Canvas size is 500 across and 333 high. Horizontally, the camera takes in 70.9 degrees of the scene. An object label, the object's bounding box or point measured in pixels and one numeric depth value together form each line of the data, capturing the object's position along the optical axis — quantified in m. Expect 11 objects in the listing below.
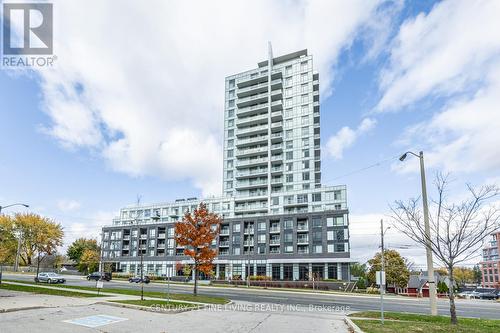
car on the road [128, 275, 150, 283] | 52.84
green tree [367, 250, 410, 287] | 58.79
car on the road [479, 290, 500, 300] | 53.97
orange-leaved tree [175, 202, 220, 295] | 29.53
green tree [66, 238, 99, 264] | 100.38
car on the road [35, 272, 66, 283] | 41.97
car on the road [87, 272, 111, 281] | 56.32
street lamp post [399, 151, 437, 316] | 16.41
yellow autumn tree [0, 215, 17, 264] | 76.94
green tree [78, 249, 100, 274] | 79.79
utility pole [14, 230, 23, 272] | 72.06
